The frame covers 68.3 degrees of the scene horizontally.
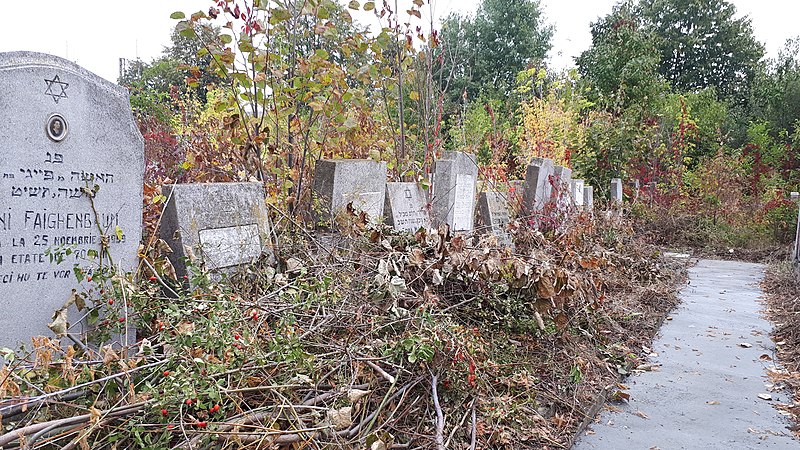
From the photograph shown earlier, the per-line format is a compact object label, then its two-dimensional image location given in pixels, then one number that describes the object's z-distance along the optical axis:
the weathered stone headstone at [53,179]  2.86
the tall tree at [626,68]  16.08
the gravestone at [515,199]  7.99
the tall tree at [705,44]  32.25
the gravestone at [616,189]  13.59
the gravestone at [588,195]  11.92
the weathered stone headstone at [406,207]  6.23
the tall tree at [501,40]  31.36
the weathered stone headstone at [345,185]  5.25
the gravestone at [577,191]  10.70
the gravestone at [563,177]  8.78
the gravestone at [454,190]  7.05
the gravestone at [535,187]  8.24
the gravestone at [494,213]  7.66
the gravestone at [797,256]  8.79
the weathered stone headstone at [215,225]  3.74
